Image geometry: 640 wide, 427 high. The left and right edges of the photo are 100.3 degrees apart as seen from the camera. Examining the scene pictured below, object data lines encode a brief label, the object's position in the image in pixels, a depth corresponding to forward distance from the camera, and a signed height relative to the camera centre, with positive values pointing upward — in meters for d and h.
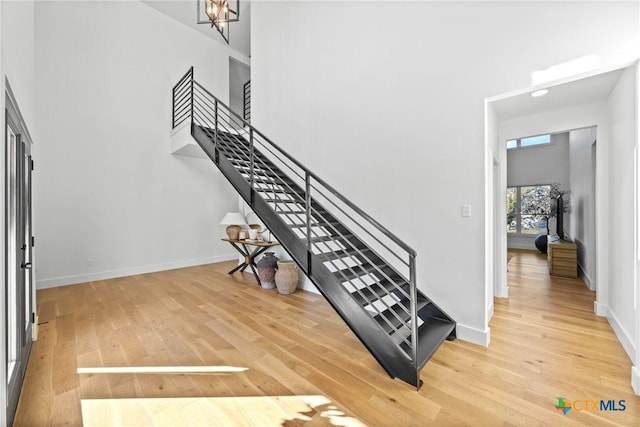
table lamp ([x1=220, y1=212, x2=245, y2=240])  4.93 -0.17
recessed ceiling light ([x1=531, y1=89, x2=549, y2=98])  2.41 +1.11
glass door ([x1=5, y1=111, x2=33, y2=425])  1.79 -0.40
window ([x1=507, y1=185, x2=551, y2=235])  7.77 +0.10
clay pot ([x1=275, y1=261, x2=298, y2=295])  3.99 -0.97
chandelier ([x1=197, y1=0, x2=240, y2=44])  3.07 +2.38
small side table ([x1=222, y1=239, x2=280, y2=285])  4.50 -0.71
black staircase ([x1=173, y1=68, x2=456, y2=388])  2.05 -0.47
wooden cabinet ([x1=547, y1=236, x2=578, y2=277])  4.67 -0.84
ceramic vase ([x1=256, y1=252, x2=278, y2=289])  4.24 -0.93
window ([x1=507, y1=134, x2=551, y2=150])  7.59 +2.06
